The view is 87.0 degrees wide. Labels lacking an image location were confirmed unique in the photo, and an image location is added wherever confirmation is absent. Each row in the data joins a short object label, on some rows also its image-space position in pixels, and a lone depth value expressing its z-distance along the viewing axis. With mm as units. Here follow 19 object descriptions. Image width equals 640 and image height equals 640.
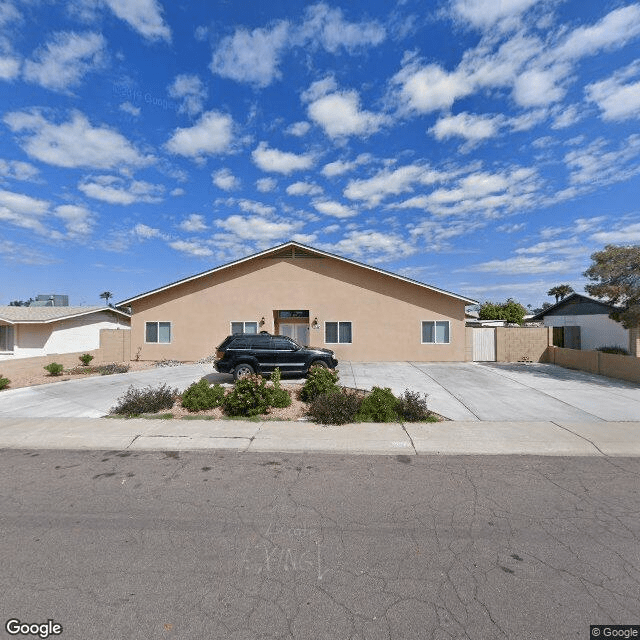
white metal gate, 20094
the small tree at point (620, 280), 13273
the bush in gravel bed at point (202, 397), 9370
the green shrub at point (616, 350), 19164
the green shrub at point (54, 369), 16047
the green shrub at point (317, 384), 9859
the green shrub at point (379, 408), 8414
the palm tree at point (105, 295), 86000
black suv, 13344
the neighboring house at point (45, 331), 24594
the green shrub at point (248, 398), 8992
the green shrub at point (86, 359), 18734
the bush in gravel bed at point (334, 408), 8242
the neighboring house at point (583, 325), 21353
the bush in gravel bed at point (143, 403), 9227
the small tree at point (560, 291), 62409
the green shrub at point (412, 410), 8484
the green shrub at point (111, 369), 16366
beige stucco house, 19422
